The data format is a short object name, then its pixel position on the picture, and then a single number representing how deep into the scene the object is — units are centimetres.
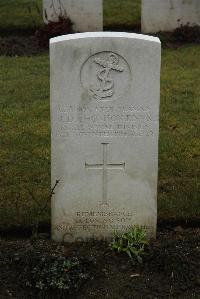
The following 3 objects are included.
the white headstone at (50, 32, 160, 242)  500
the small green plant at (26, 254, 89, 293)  467
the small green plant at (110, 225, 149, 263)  513
